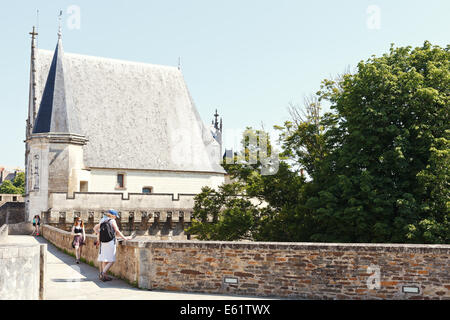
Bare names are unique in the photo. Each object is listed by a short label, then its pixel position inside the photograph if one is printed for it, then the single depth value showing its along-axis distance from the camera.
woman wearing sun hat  10.82
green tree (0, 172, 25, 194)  80.06
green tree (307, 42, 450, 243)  19.70
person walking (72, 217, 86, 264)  15.11
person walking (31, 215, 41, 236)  30.08
